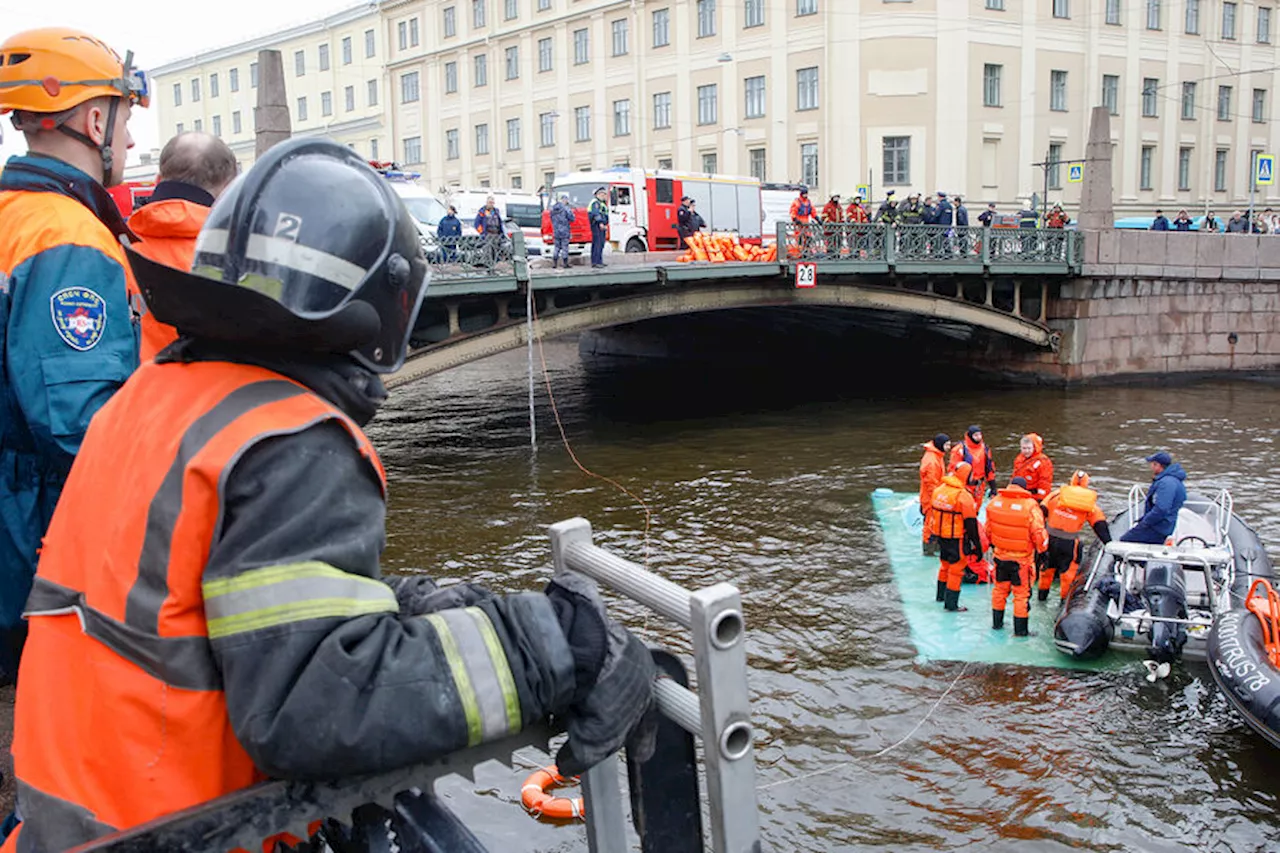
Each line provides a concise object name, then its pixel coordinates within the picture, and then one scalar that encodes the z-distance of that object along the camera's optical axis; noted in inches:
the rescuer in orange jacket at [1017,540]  390.9
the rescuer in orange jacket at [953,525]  418.6
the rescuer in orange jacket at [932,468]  498.6
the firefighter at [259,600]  58.5
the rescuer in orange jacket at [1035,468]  498.0
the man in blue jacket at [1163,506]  400.8
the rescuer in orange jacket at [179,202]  111.7
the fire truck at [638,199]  1216.2
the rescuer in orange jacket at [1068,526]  438.0
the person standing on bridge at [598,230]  865.5
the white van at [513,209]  1176.2
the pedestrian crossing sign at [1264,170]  1056.2
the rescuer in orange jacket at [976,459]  474.0
